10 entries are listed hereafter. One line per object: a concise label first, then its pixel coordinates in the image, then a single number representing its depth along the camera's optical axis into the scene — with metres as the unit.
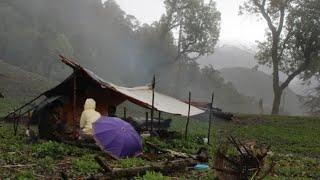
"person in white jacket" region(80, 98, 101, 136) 17.83
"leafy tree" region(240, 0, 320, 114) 45.09
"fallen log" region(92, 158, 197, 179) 11.96
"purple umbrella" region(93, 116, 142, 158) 15.73
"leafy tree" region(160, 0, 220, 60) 66.38
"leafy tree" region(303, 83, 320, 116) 56.00
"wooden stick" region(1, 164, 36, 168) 13.10
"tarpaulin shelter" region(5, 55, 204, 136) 19.89
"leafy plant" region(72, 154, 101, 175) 13.09
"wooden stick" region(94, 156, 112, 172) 11.49
